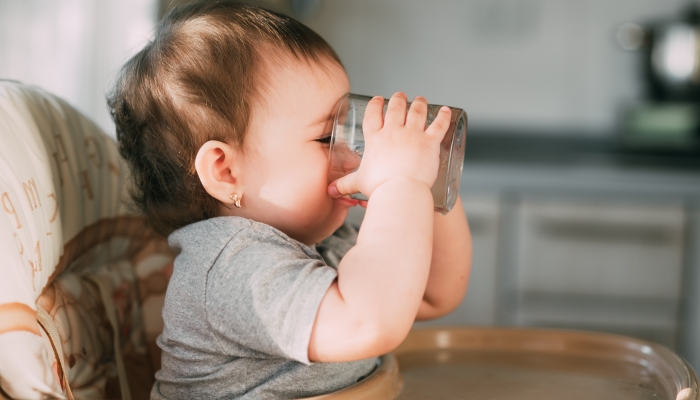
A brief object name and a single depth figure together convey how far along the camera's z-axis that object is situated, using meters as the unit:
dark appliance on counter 2.25
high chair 0.62
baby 0.62
